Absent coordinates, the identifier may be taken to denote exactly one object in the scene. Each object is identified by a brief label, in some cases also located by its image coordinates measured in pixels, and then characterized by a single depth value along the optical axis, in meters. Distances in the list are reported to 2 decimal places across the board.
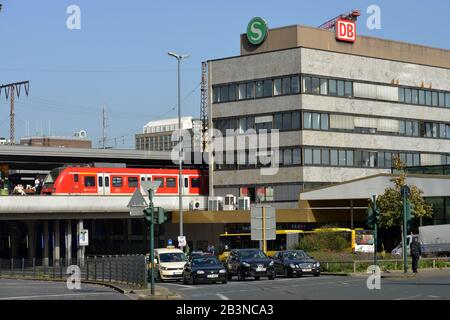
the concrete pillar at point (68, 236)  78.75
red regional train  72.12
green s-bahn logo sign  81.72
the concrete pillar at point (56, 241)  80.19
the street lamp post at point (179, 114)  64.43
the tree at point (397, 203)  63.81
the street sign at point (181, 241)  61.50
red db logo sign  81.12
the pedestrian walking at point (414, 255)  44.09
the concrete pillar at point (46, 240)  81.64
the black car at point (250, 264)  45.22
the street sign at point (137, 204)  33.12
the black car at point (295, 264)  46.38
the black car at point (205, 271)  42.53
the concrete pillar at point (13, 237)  92.83
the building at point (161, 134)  183.79
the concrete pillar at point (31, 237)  84.94
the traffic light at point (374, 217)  44.22
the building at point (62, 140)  166.44
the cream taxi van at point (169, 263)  46.53
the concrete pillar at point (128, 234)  90.14
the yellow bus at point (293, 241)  64.38
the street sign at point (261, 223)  49.03
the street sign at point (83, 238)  51.77
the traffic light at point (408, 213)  44.50
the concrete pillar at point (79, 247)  77.42
